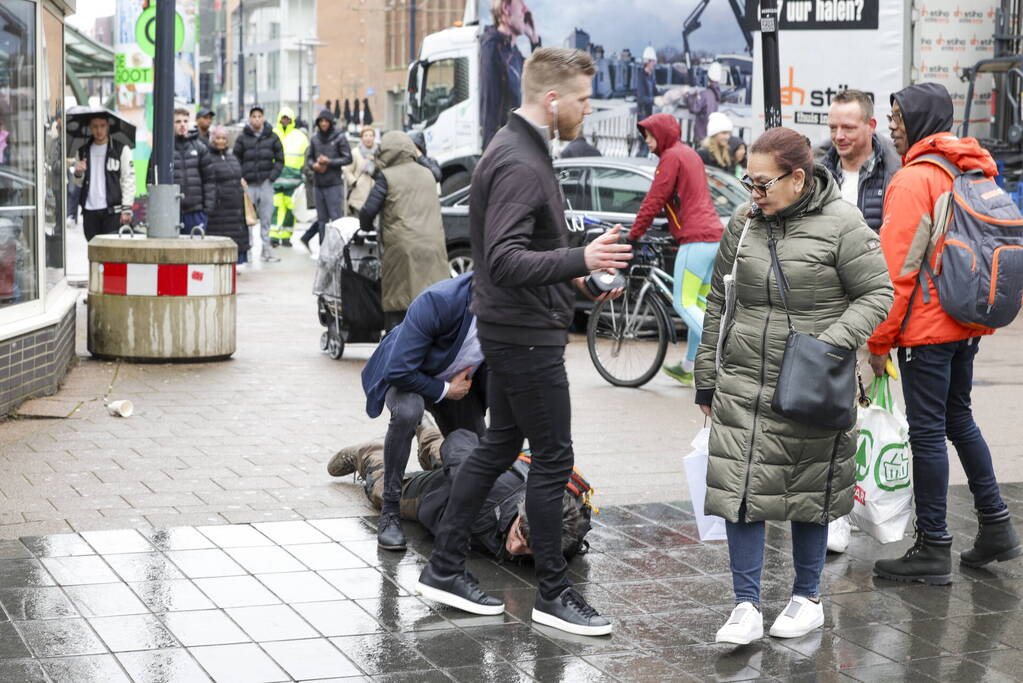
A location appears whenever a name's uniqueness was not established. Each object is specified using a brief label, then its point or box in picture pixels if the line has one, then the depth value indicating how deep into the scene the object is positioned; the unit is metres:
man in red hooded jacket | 10.24
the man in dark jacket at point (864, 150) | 6.20
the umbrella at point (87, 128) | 14.48
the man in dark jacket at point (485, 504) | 5.70
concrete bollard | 10.68
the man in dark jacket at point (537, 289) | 4.71
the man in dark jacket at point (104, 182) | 14.23
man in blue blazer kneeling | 5.88
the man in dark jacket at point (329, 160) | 20.25
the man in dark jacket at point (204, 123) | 18.46
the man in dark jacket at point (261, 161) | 20.56
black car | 12.60
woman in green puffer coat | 4.77
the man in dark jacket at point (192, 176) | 16.70
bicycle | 10.48
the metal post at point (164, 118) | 11.12
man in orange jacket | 5.46
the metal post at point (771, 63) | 8.88
